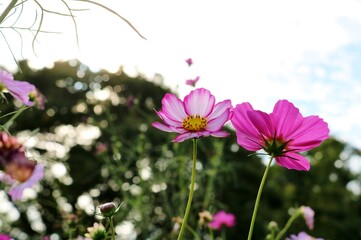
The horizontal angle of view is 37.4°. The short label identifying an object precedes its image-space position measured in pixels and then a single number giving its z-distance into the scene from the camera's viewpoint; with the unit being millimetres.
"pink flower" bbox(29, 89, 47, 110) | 1100
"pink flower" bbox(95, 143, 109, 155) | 2414
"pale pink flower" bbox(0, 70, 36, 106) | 472
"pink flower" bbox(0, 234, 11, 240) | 433
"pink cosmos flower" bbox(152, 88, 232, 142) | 548
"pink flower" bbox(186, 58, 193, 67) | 1454
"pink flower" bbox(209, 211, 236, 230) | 1724
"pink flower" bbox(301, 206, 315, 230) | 1376
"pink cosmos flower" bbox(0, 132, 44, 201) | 298
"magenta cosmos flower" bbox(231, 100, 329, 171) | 546
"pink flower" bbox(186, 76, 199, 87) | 1408
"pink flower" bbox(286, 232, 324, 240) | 880
